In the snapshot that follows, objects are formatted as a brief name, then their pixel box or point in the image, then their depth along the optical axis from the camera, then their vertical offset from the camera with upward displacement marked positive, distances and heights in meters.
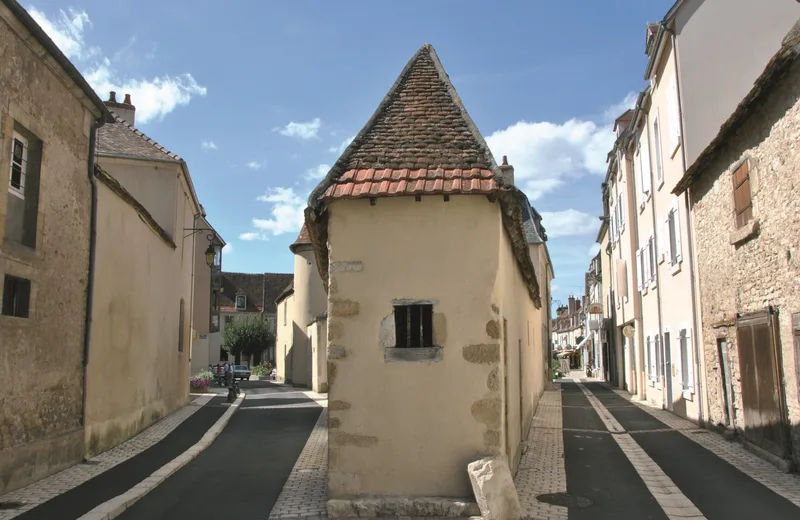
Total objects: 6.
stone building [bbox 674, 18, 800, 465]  8.62 +1.33
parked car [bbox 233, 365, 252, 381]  43.91 -1.60
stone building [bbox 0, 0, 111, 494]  8.03 +1.38
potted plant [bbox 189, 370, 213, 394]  28.31 -1.52
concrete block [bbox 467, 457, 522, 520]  6.14 -1.34
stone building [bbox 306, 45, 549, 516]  6.70 +0.25
